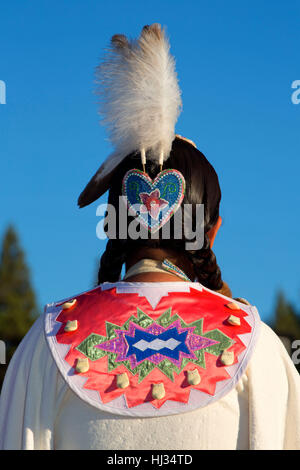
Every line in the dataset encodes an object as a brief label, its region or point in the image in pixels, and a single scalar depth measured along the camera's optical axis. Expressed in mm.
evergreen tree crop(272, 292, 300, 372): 50269
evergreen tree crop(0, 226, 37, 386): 41781
